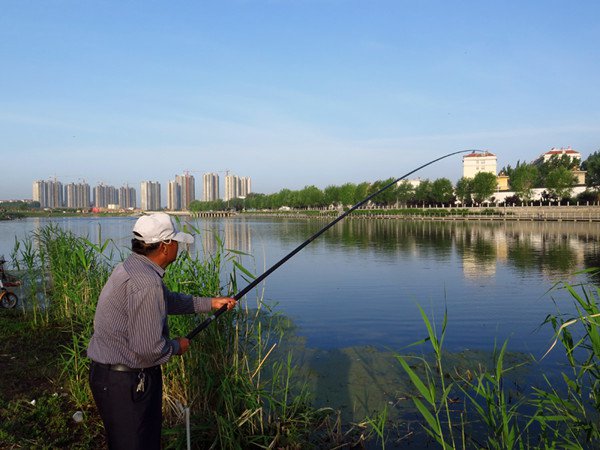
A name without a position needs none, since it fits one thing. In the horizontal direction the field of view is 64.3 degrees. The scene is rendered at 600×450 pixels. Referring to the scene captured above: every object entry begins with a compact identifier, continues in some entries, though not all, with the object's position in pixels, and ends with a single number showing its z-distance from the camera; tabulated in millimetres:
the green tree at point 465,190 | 81188
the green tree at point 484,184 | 76062
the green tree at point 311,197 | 124000
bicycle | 9609
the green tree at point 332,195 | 117594
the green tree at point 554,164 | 82750
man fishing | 2490
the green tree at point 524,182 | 72250
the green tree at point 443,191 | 87000
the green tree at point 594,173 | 61688
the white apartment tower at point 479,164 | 96938
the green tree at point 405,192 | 98500
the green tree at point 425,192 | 92438
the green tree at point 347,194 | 106375
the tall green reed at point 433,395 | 3004
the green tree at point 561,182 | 65875
